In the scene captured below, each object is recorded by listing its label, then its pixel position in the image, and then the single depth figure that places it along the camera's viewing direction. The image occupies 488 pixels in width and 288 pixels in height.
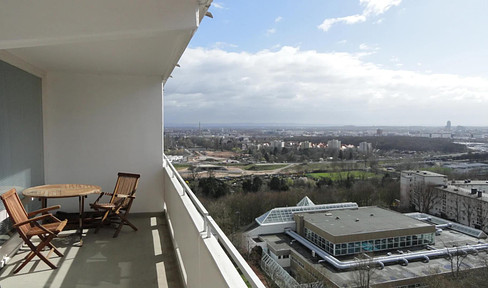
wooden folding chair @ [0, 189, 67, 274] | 2.90
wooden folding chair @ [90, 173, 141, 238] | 4.11
